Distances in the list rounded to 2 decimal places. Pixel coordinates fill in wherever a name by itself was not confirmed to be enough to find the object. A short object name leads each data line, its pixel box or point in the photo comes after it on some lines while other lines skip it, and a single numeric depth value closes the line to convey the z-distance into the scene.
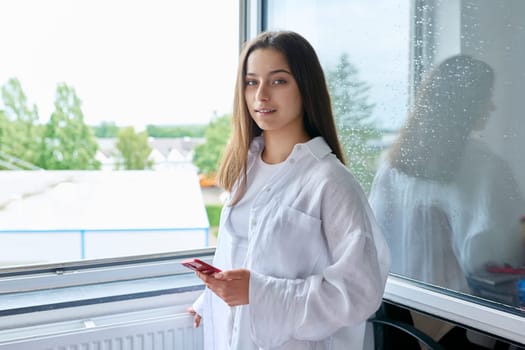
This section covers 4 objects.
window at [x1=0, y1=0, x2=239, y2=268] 1.85
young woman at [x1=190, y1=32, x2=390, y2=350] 1.20
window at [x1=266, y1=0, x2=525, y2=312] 1.22
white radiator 1.55
